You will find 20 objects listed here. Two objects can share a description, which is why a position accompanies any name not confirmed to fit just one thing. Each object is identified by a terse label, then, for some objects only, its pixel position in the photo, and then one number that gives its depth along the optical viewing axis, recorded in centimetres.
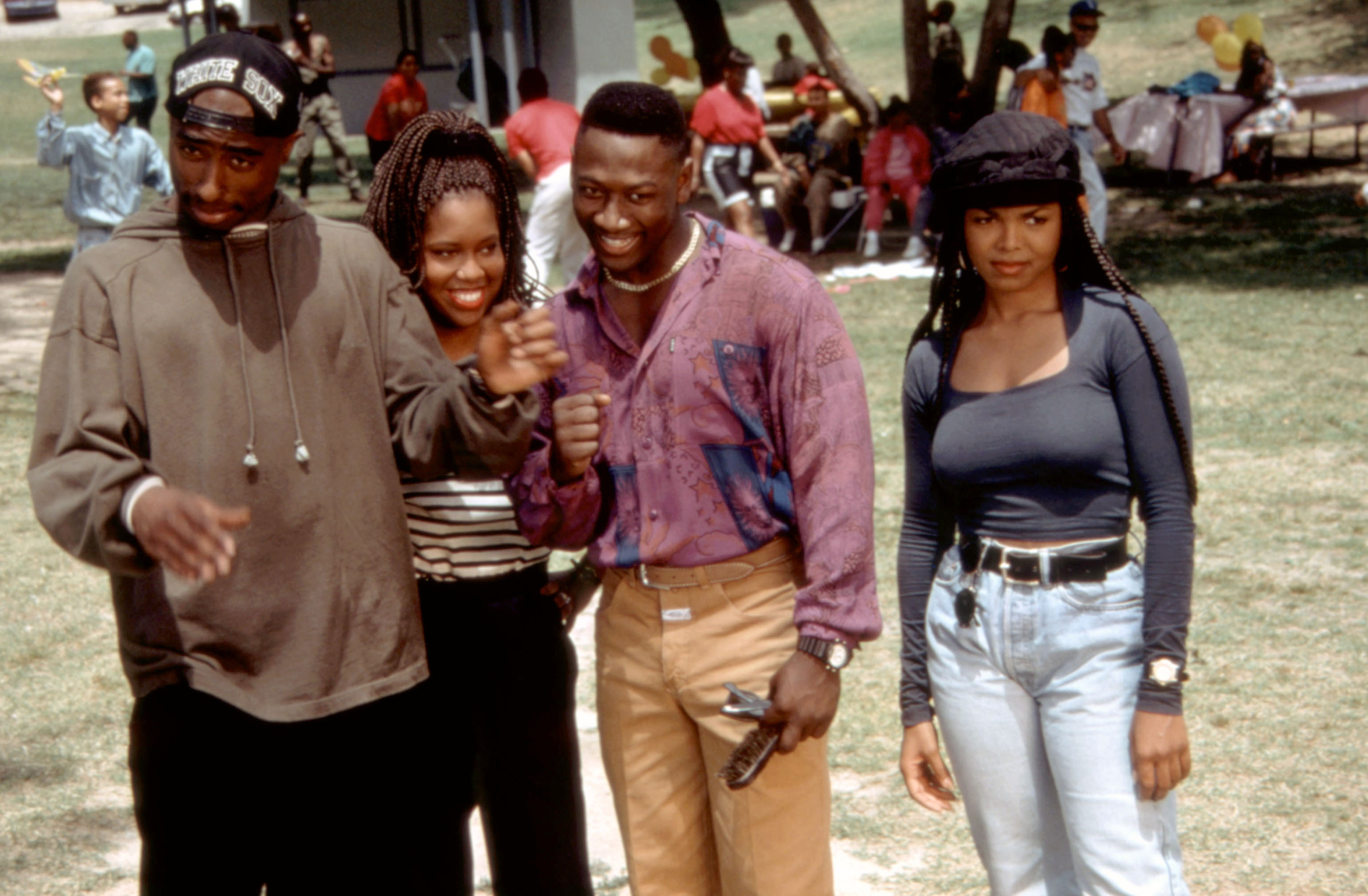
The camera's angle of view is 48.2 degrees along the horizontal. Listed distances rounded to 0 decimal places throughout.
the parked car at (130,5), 5116
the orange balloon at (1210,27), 2145
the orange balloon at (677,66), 2642
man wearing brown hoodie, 236
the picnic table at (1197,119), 1677
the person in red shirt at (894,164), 1410
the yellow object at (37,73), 1079
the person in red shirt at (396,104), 1817
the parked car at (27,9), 5017
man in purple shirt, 261
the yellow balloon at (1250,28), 1877
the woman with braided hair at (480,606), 288
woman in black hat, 263
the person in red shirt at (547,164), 1129
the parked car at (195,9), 2639
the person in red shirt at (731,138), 1378
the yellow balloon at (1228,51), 1989
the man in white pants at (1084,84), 1284
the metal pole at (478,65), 1911
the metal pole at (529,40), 2297
